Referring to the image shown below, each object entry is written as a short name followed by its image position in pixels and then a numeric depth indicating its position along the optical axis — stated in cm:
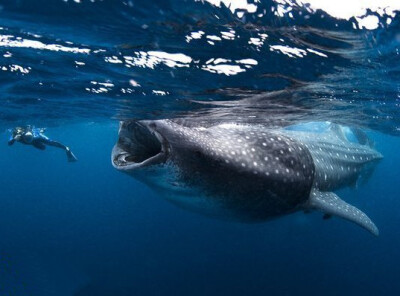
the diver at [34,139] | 1826
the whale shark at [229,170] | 468
